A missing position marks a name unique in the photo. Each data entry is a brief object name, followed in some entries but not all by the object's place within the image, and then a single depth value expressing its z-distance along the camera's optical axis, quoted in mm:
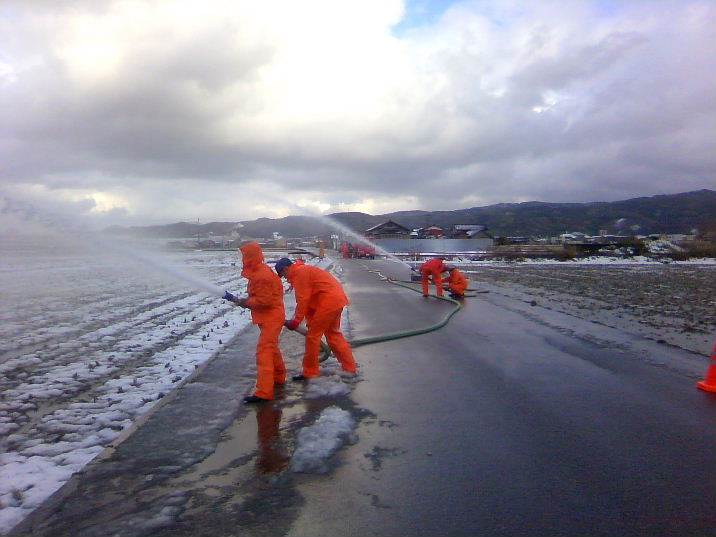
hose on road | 10961
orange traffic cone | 7439
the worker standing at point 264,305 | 7027
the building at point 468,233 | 88688
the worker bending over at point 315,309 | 7910
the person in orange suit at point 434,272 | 19812
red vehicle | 62781
